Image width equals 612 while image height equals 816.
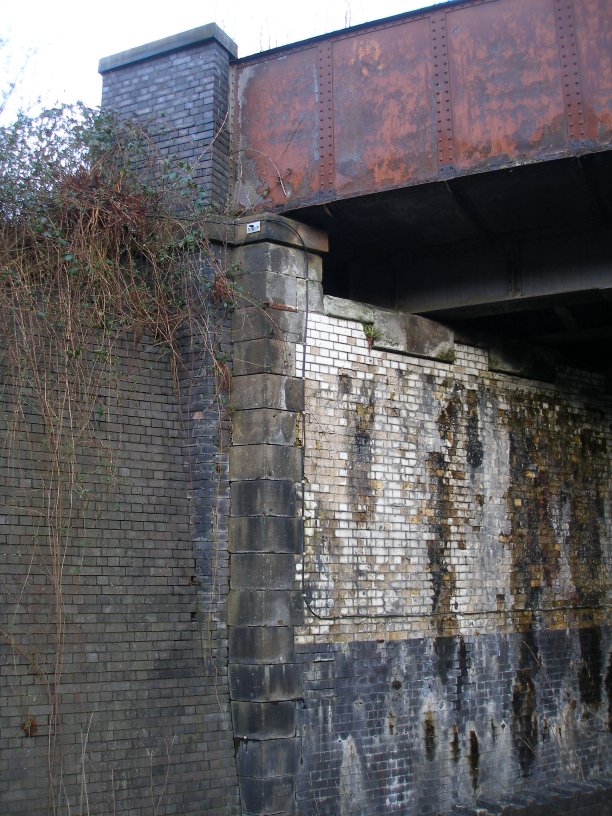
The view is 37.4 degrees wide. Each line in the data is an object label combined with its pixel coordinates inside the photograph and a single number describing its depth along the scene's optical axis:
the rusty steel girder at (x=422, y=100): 8.54
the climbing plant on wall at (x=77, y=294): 7.73
